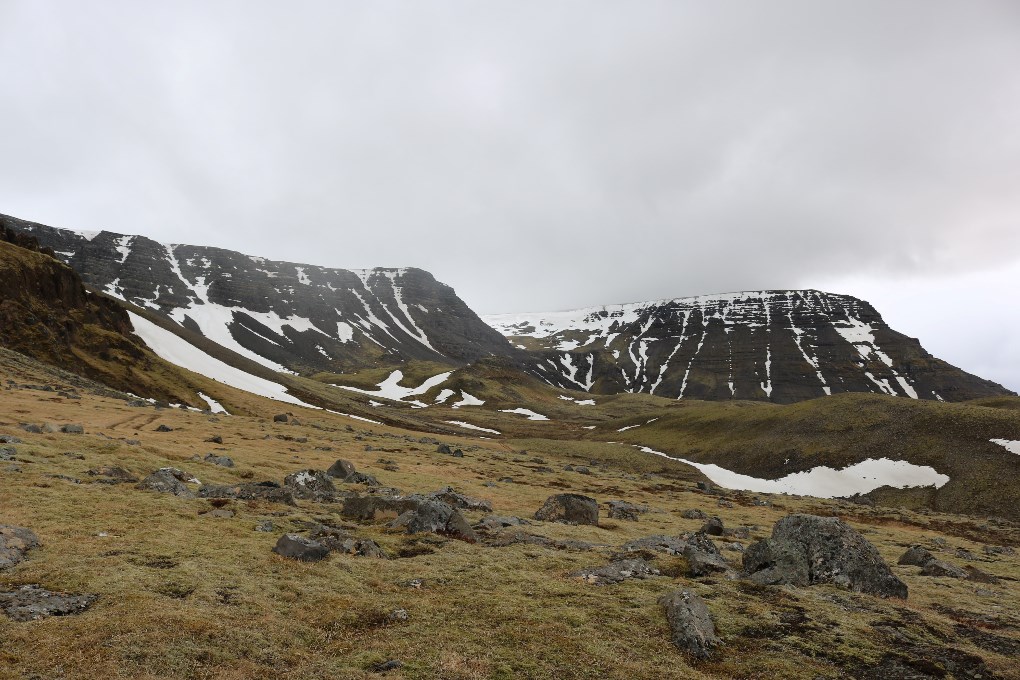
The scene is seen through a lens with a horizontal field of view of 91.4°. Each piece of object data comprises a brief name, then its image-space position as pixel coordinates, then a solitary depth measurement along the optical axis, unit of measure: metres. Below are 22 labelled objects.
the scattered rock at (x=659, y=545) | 22.22
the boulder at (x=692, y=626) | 12.16
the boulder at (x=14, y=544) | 14.46
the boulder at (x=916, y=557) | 25.15
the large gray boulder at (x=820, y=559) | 17.55
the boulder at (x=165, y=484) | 24.61
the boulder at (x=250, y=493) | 25.98
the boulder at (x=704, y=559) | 18.68
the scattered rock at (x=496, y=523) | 25.11
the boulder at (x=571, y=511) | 30.39
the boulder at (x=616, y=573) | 17.28
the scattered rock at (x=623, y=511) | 34.75
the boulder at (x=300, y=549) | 17.97
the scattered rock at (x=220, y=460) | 36.16
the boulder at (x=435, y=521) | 23.02
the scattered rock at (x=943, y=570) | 23.02
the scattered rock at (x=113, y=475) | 25.03
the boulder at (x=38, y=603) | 11.80
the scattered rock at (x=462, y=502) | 31.92
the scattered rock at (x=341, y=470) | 38.94
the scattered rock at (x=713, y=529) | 30.86
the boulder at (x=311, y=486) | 29.69
